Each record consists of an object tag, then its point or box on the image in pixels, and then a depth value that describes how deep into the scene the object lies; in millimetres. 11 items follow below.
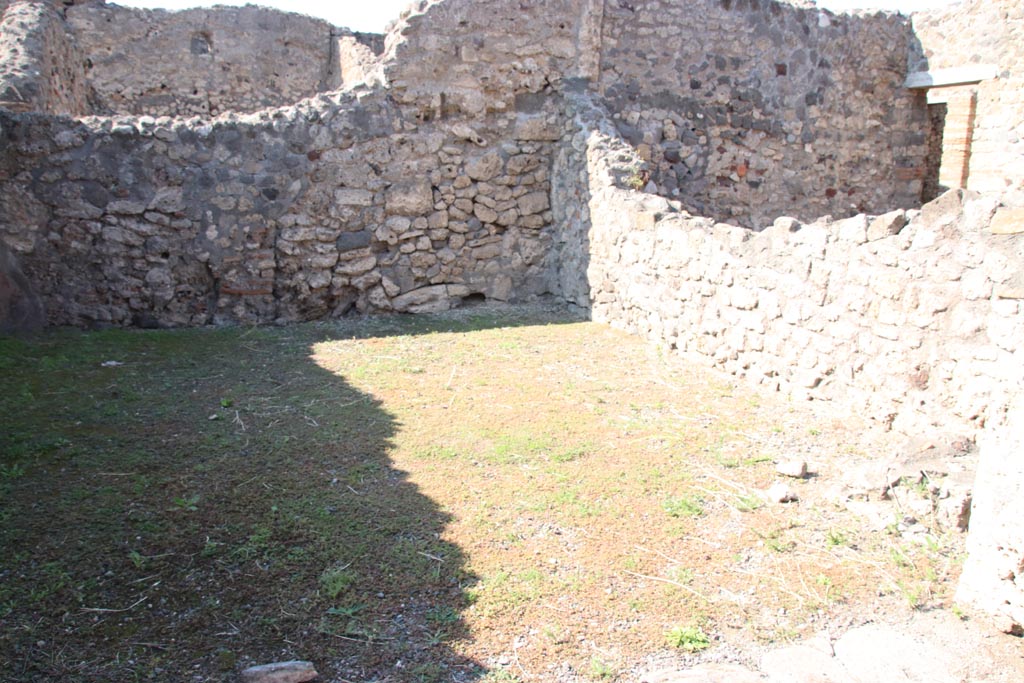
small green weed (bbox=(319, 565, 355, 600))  3125
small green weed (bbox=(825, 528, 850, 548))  3574
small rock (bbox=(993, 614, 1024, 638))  2947
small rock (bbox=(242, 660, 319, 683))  2605
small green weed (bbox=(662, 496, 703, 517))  3844
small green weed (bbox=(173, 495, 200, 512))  3672
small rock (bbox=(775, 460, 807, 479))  4188
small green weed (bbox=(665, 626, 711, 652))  2896
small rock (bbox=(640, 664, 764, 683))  2691
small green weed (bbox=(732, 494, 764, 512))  3890
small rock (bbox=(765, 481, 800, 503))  3951
